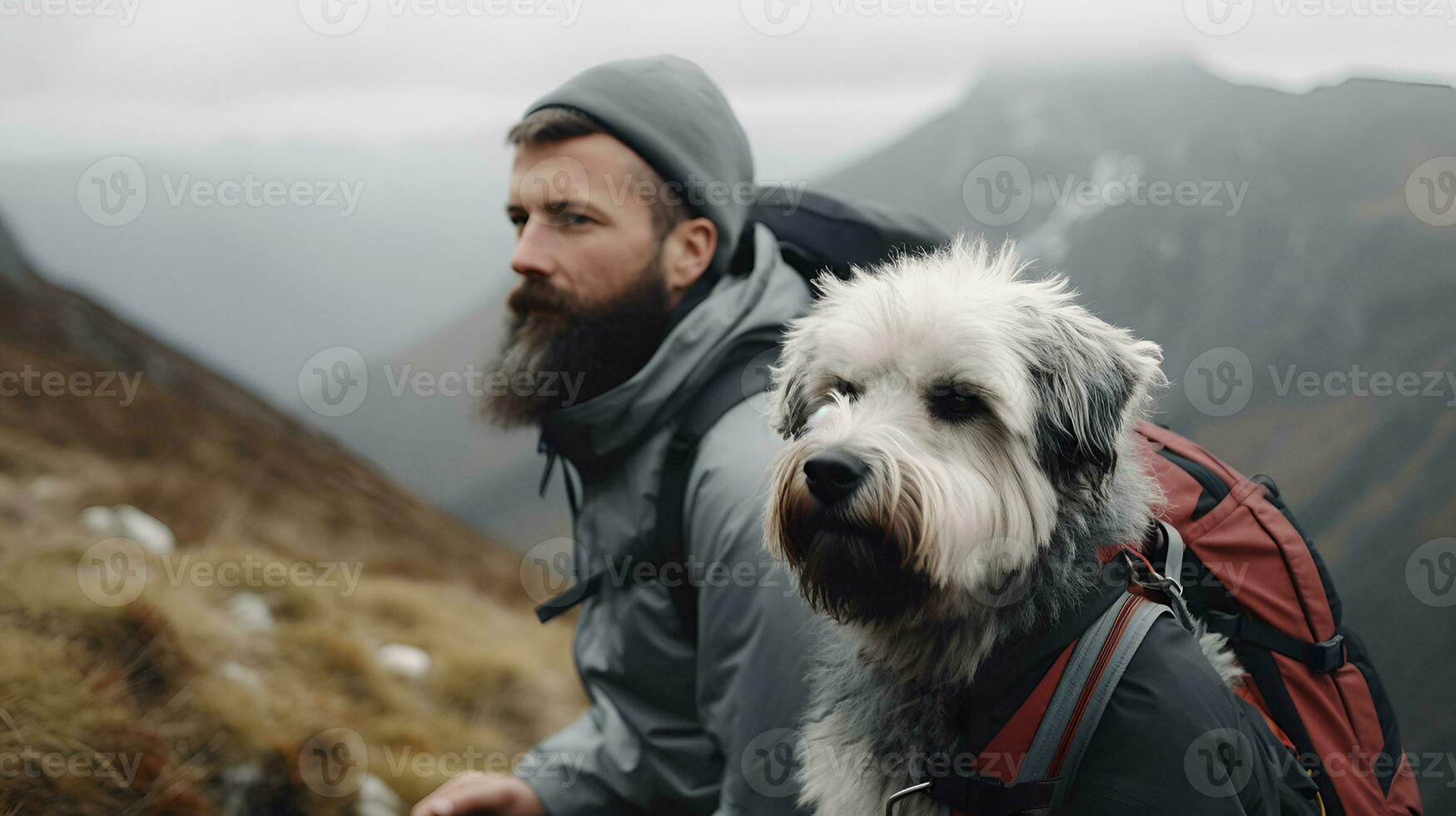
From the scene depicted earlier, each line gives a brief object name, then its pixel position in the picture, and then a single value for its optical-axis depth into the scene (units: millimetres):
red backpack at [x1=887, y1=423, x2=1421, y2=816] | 1902
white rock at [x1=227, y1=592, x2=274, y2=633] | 4332
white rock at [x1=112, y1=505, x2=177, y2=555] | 4426
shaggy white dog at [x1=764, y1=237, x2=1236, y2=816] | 1803
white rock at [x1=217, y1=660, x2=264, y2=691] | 4027
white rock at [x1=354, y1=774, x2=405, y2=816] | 3941
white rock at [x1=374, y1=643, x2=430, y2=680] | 4469
